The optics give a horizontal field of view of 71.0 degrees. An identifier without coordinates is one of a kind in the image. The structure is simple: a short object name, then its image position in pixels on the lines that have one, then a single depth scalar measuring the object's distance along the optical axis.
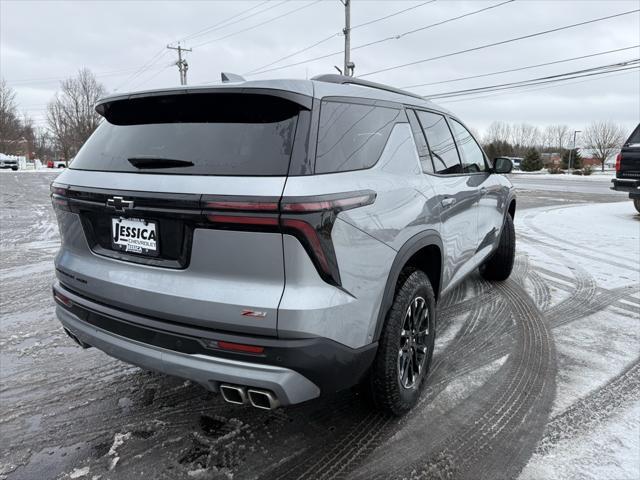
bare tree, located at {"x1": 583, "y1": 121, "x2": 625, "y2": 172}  66.12
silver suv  1.85
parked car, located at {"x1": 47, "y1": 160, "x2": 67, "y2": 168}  58.97
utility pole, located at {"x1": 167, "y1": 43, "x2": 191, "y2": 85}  41.46
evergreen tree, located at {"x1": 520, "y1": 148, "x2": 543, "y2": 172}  52.72
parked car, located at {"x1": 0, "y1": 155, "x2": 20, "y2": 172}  47.41
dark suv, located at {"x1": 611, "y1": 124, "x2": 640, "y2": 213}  9.62
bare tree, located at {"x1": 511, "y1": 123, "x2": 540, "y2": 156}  83.14
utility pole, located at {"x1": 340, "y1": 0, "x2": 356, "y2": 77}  22.06
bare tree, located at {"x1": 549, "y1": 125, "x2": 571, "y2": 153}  80.25
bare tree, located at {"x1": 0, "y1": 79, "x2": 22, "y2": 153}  53.72
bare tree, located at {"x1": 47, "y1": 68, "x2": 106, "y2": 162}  59.81
